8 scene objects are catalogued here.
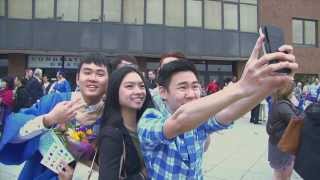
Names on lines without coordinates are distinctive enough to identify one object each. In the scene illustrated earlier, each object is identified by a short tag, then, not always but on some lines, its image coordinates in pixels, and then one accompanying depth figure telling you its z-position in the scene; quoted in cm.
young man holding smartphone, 142
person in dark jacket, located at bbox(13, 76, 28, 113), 745
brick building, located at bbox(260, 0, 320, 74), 2283
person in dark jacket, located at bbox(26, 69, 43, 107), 776
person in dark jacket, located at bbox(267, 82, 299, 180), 368
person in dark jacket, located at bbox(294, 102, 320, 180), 154
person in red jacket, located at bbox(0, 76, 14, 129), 608
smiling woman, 166
